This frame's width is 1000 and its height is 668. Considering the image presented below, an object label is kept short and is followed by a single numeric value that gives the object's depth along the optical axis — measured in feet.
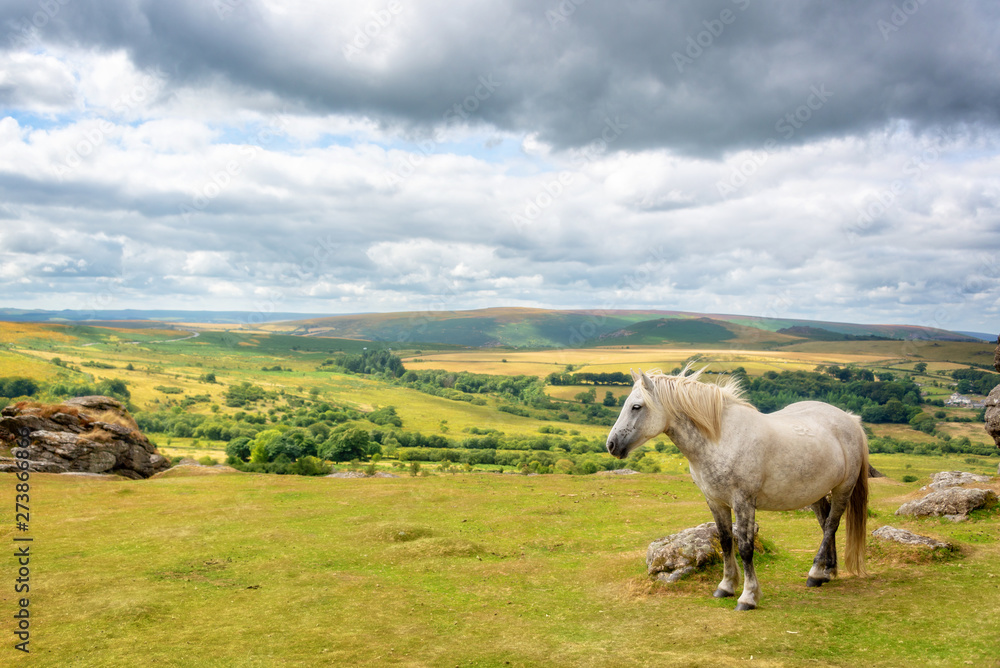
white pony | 35.70
